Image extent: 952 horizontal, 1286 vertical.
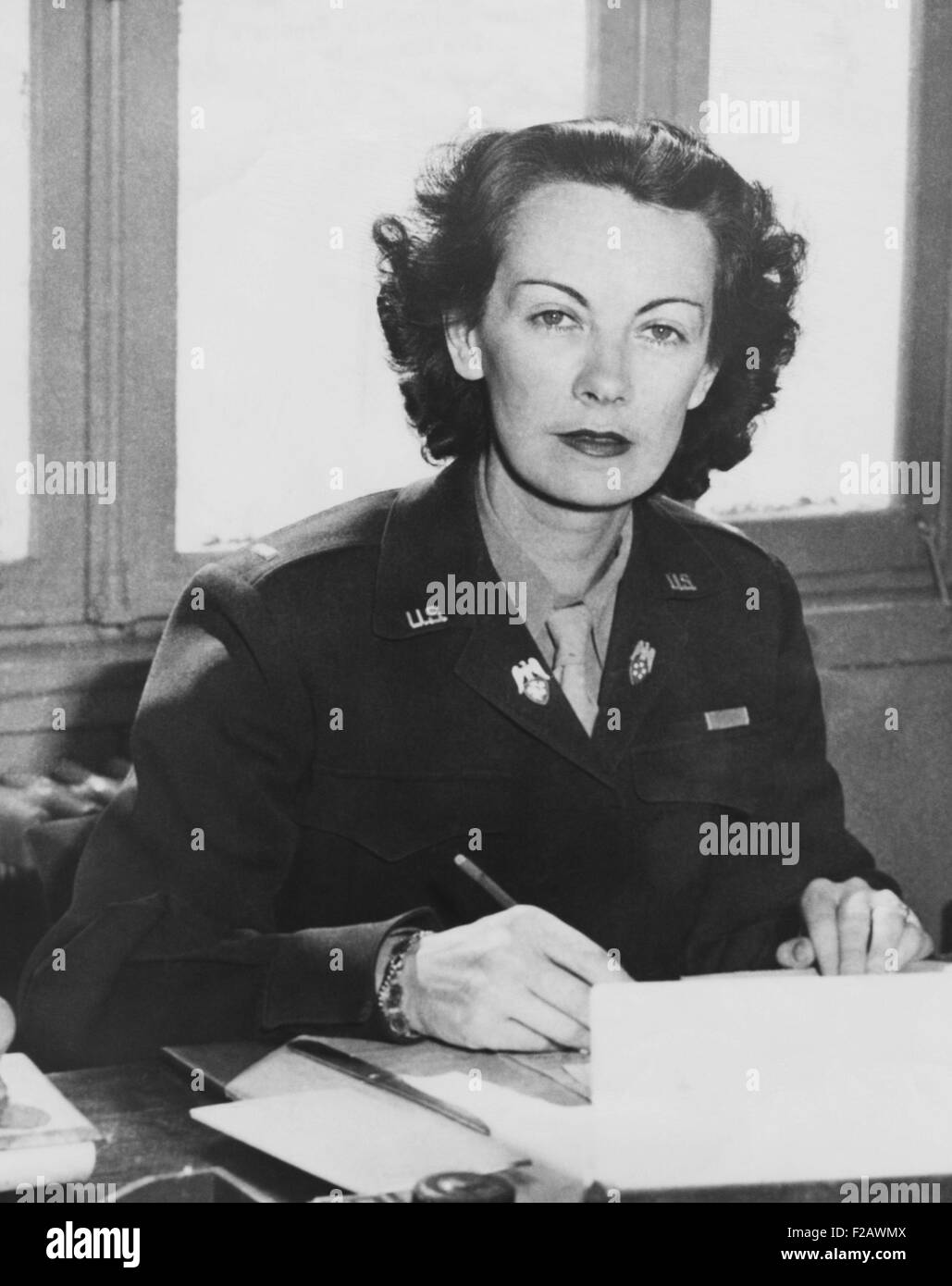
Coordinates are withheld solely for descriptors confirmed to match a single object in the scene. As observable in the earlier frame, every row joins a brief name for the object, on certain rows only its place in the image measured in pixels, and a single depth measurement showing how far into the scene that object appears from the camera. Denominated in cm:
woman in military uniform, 158
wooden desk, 126
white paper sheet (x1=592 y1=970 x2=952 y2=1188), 140
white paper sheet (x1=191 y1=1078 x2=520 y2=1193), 124
